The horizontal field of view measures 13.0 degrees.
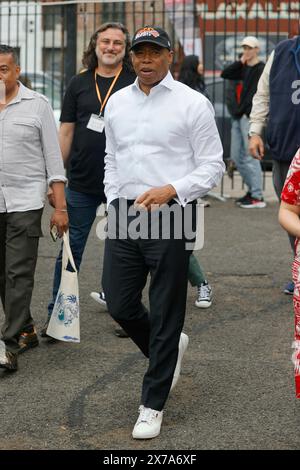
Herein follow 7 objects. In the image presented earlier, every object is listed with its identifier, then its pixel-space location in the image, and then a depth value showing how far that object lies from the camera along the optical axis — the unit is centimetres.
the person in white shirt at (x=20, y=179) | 777
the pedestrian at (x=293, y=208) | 595
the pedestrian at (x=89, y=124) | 864
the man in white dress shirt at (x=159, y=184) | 630
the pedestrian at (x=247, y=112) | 1578
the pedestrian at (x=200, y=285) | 989
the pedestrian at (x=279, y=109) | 934
